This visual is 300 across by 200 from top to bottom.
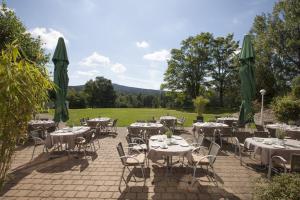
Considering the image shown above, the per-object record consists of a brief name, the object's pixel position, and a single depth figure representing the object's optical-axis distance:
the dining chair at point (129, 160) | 3.22
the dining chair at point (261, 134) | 4.50
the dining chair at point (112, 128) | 7.43
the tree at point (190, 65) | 22.42
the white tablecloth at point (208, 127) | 5.41
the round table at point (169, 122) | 7.58
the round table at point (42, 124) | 6.42
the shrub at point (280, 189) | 1.61
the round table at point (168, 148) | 3.19
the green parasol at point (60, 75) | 5.45
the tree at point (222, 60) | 22.64
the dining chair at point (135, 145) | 4.08
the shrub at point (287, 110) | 7.04
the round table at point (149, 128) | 5.30
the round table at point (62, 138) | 4.51
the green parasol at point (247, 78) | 5.77
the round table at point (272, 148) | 3.36
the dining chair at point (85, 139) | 4.46
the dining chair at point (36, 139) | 4.59
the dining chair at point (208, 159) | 3.18
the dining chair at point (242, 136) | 4.47
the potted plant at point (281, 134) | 3.71
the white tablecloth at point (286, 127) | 5.48
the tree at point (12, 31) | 7.23
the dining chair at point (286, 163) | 2.81
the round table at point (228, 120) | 7.54
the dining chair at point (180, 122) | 8.28
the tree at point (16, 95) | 1.36
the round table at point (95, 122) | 7.28
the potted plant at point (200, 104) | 10.47
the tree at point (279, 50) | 14.98
